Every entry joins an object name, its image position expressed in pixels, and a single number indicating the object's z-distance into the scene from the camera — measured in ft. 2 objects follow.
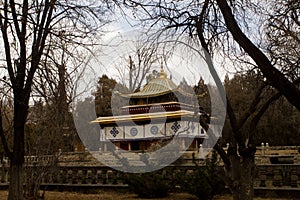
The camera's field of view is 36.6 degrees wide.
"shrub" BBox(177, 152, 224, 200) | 43.47
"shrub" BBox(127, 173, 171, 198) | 46.73
